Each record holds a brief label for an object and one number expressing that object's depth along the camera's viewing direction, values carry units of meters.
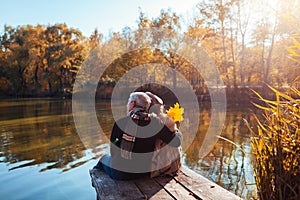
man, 2.77
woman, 2.96
